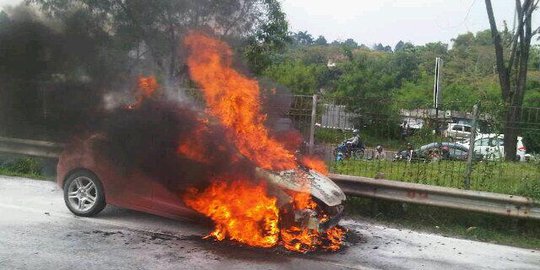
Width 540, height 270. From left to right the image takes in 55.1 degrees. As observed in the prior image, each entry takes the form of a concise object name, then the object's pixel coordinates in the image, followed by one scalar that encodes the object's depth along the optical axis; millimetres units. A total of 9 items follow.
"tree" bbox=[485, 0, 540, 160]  17703
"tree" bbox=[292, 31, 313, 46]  110162
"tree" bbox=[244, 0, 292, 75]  16030
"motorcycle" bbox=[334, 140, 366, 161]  9453
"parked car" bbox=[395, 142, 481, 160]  9031
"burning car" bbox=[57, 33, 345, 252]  6238
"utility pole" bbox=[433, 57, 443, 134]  9983
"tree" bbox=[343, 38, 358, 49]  129888
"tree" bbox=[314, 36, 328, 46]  127675
